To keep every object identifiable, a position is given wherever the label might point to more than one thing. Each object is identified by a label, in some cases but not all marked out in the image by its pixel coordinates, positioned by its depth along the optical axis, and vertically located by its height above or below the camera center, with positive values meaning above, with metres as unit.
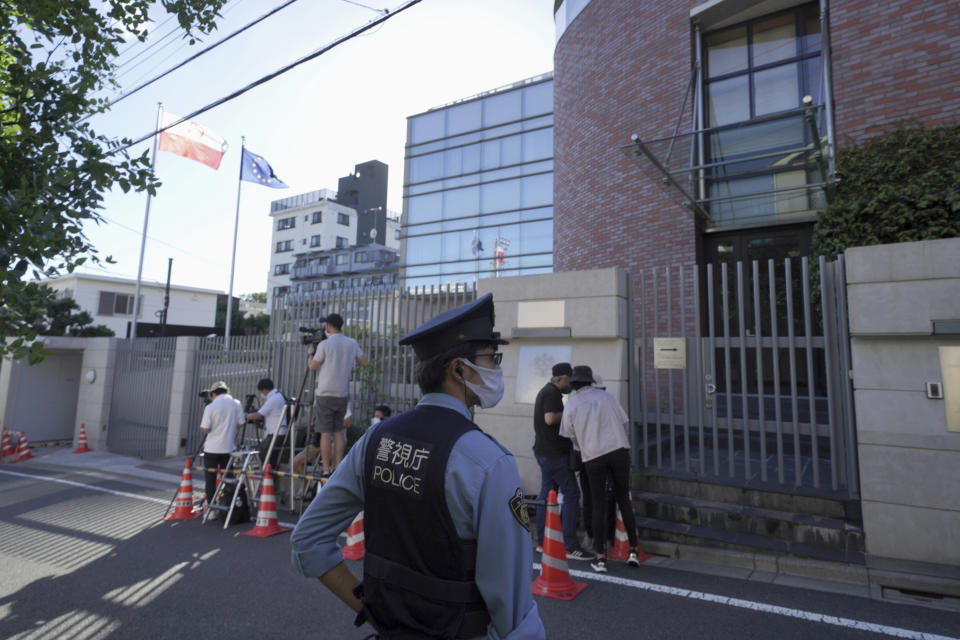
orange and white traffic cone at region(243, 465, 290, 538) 6.70 -1.95
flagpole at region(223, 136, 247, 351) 23.27 +6.11
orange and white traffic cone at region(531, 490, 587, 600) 4.72 -1.84
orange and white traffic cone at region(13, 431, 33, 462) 13.63 -2.43
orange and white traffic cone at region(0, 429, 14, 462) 13.81 -2.38
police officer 1.48 -0.47
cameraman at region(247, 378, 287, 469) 8.34 -0.80
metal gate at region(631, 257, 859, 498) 5.84 -0.24
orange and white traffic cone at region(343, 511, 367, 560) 5.76 -1.96
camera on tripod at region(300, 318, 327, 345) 7.66 +0.42
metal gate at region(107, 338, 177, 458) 13.34 -0.95
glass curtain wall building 26.53 +9.78
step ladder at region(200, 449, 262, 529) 7.20 -1.66
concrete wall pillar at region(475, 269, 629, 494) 7.30 +0.50
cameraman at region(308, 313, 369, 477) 7.41 -0.19
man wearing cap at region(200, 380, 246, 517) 7.73 -0.99
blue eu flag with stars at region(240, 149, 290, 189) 22.39 +8.25
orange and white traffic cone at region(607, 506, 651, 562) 5.59 -1.86
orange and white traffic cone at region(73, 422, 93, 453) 14.30 -2.28
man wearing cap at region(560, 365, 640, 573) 5.47 -0.82
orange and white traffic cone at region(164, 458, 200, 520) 7.61 -2.03
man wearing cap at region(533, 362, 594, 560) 5.80 -0.95
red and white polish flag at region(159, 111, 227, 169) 17.56 +7.48
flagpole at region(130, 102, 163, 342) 19.53 +5.15
